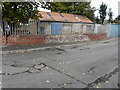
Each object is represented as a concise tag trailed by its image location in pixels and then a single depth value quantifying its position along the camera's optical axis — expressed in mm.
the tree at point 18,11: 8312
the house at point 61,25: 10594
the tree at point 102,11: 25909
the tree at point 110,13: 34469
